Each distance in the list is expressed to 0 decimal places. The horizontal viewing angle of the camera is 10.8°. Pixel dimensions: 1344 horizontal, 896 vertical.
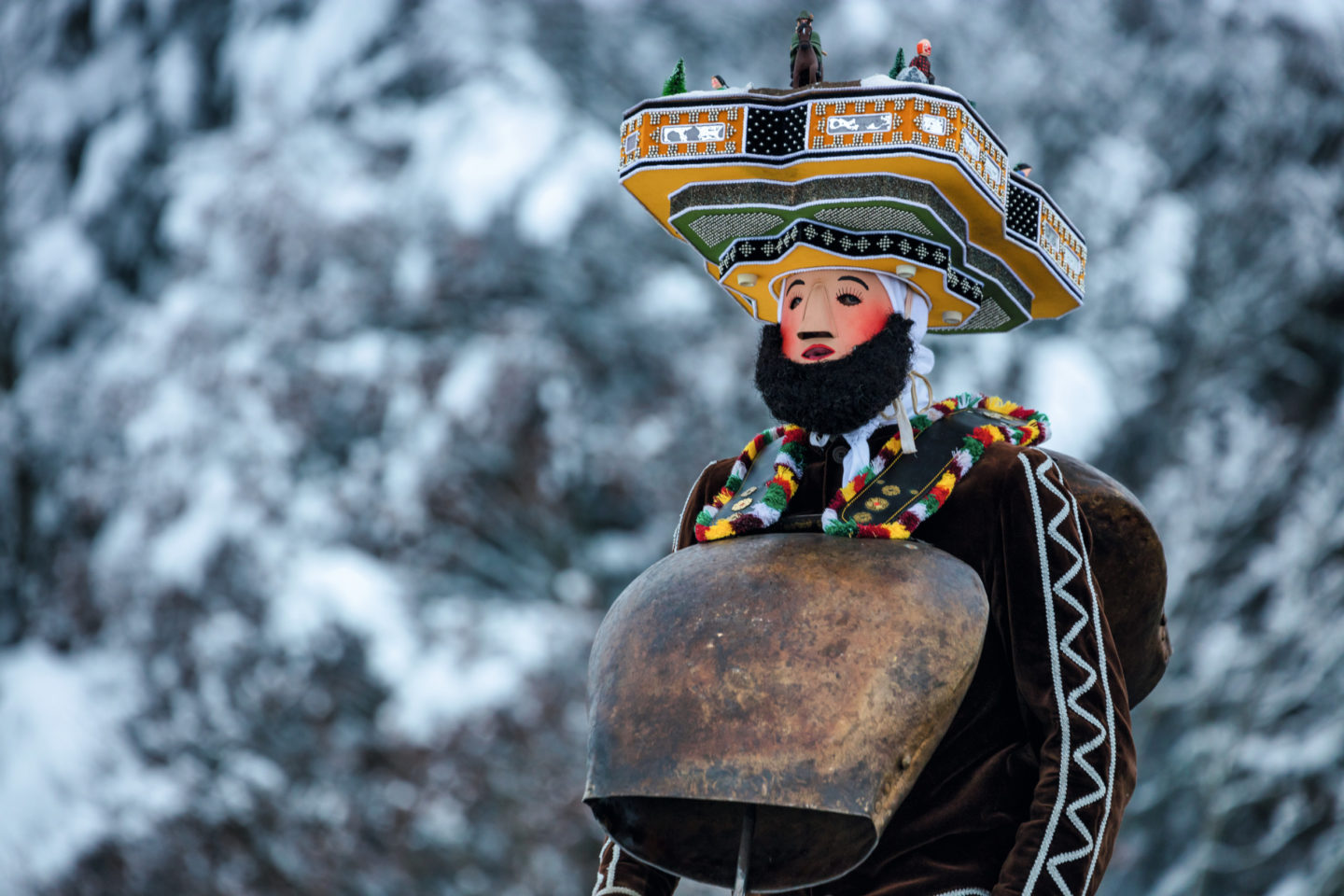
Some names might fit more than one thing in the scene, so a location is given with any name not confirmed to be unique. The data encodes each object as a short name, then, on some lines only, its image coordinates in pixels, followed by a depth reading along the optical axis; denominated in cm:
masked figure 951
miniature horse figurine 984
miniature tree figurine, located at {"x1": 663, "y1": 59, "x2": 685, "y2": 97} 980
